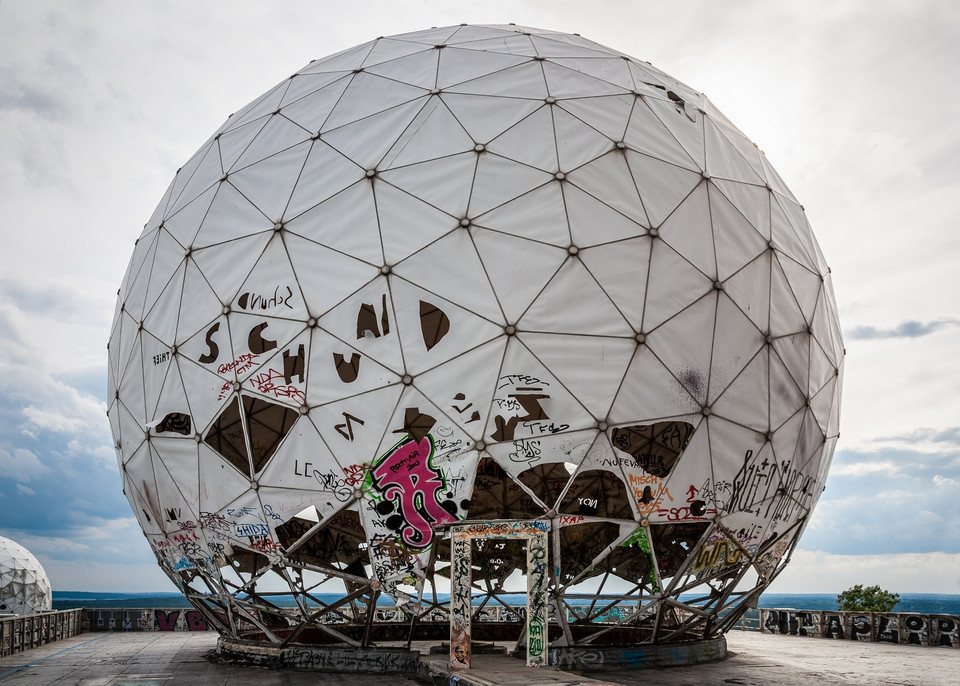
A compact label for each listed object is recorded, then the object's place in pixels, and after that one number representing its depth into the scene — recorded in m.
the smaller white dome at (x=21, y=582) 33.19
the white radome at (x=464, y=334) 12.27
